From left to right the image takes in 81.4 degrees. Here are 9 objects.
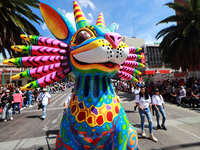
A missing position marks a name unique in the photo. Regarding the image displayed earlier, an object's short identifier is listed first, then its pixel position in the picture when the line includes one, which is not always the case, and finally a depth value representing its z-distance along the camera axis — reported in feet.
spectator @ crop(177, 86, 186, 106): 24.61
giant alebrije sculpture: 4.32
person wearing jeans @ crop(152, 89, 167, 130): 13.33
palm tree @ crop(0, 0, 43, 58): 20.15
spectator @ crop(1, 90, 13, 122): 18.05
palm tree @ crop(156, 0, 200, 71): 29.48
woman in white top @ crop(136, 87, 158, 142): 11.03
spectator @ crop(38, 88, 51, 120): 18.15
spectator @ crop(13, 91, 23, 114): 21.96
